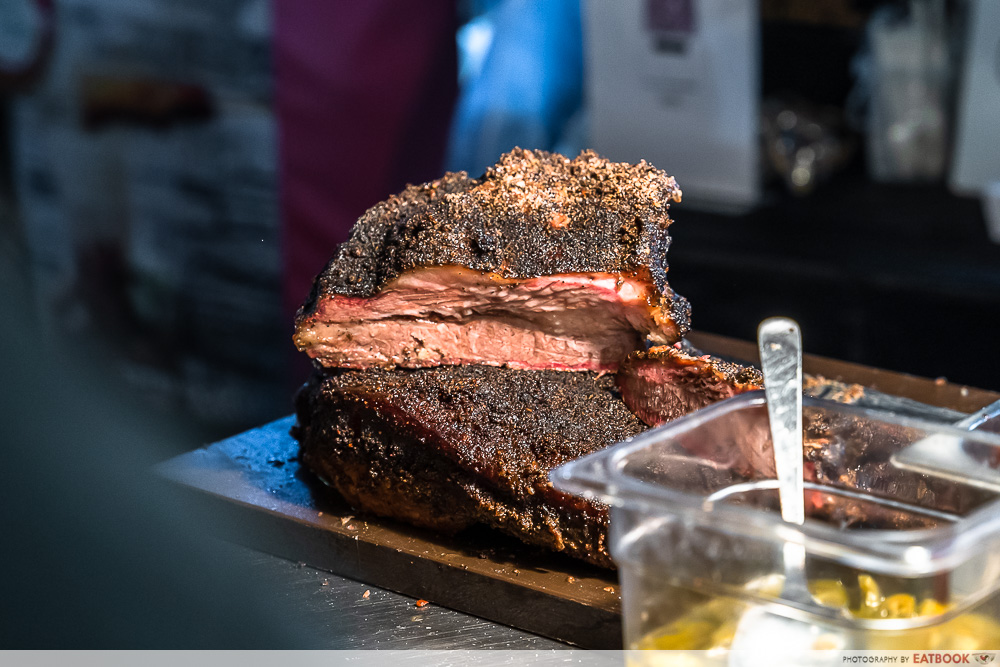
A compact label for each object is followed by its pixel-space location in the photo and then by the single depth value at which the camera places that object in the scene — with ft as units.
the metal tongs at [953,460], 3.67
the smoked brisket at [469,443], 4.99
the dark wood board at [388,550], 4.79
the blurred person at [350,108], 12.45
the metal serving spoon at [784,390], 3.78
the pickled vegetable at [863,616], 3.25
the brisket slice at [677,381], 5.21
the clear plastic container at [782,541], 3.13
